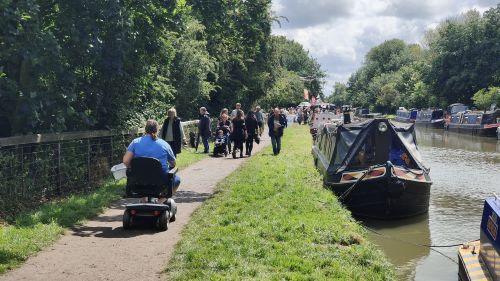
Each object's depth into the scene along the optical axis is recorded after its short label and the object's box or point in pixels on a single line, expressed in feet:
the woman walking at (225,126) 64.80
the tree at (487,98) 150.82
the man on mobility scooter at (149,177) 26.30
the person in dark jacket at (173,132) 42.83
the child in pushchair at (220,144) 64.28
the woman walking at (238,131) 61.26
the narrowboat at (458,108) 173.06
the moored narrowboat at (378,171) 37.42
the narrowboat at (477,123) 127.13
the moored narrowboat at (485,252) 20.27
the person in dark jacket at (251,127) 62.95
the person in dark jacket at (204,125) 64.39
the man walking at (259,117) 75.00
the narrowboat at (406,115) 202.07
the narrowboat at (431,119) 174.19
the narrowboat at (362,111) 324.31
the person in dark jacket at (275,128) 63.21
